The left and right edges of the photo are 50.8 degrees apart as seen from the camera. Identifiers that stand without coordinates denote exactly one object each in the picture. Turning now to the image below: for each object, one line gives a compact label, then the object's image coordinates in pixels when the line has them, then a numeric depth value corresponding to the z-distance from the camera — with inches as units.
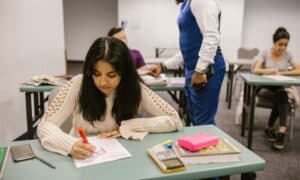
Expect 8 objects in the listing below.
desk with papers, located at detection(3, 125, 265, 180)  40.3
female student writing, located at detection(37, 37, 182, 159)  54.6
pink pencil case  45.8
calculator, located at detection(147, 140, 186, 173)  41.8
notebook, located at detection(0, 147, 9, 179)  39.4
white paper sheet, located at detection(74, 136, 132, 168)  44.2
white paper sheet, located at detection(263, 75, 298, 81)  116.3
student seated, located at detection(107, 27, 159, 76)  112.2
